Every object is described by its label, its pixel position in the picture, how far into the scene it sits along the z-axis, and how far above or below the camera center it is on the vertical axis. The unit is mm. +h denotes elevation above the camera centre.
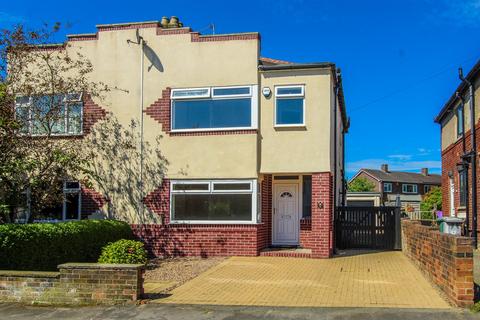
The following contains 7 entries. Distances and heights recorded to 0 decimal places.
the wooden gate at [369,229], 17359 -997
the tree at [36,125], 13836 +2023
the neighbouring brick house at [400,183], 71125 +2078
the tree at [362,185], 69688 +1722
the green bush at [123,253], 12617 -1328
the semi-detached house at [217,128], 15086 +1988
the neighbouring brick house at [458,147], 18844 +2076
